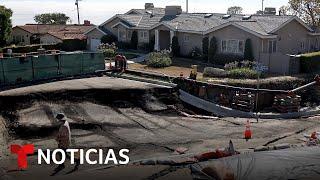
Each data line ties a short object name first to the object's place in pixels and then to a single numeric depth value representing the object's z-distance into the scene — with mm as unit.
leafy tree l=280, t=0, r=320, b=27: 40451
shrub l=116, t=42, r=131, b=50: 32662
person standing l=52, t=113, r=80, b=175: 10529
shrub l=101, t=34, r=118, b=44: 33085
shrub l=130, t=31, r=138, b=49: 31989
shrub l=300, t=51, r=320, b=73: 22579
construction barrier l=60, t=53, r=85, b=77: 19355
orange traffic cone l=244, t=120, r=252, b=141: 13635
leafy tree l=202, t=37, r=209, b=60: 26285
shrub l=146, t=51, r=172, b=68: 24473
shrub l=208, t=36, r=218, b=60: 25654
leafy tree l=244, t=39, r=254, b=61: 23767
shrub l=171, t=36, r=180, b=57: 28426
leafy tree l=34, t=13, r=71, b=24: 73433
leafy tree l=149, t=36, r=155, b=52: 30598
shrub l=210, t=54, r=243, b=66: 24449
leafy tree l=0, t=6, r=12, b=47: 38356
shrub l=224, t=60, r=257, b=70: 22142
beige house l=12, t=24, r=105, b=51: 34521
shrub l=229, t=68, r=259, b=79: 20555
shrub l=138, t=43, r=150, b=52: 31109
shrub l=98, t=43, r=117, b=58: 27885
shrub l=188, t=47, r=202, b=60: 26977
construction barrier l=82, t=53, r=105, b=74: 20402
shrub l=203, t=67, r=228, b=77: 21136
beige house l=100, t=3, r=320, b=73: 23661
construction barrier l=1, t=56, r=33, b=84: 17202
